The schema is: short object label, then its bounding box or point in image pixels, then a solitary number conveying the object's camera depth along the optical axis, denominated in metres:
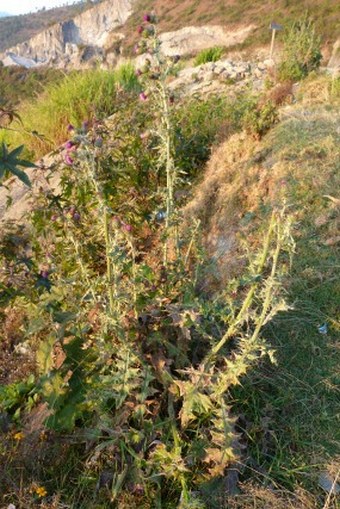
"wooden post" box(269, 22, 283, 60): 6.86
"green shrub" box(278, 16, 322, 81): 6.20
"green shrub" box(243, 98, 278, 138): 3.92
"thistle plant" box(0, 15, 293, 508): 1.55
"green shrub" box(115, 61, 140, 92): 6.17
